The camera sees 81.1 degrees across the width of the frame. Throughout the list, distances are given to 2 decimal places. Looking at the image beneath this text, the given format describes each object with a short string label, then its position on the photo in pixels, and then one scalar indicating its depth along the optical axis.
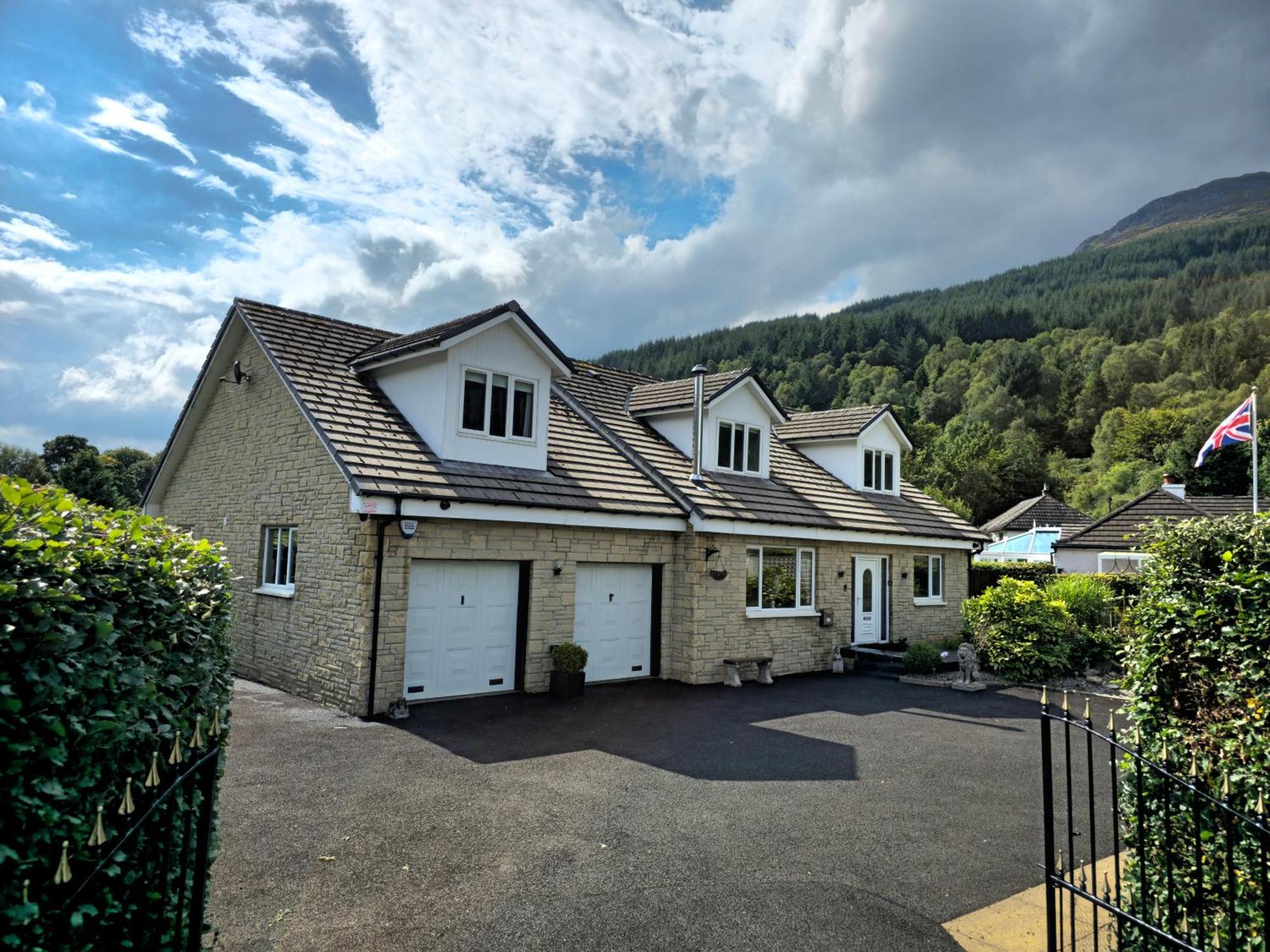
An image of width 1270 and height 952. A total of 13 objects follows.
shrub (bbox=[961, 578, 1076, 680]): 16.81
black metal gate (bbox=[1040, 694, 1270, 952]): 3.64
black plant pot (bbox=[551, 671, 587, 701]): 12.81
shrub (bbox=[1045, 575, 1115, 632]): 18.96
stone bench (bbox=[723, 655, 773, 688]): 15.20
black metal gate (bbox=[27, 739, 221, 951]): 2.67
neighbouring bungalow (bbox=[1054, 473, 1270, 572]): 28.91
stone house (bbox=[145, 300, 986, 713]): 11.91
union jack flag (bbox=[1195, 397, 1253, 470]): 21.47
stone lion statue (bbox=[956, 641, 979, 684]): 15.77
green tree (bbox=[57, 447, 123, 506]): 36.84
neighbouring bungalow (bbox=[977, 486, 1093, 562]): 43.25
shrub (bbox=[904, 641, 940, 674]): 17.02
